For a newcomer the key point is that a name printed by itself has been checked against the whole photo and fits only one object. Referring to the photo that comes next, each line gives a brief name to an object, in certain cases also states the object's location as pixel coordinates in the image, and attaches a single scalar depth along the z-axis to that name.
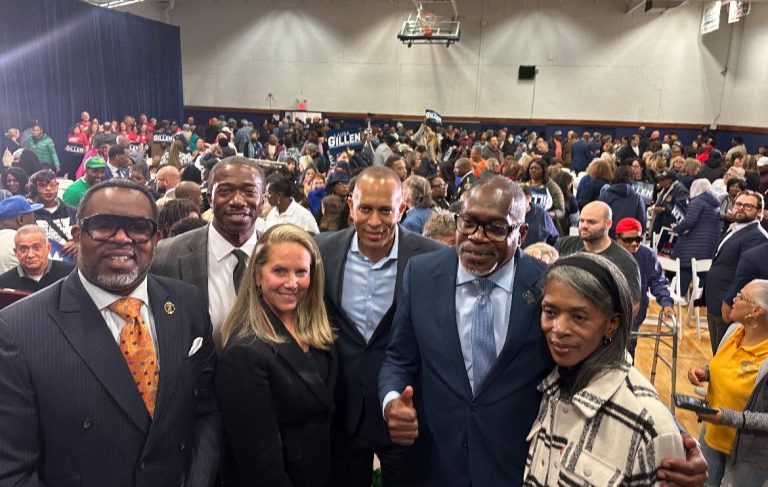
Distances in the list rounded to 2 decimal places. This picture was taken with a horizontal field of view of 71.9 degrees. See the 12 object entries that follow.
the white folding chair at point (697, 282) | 5.92
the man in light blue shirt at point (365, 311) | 2.37
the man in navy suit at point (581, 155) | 14.38
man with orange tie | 1.51
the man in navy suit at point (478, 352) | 1.80
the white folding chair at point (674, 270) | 5.87
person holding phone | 2.73
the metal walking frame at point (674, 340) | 4.16
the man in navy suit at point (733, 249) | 4.75
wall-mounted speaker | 19.53
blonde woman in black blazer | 1.93
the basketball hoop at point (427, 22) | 16.78
